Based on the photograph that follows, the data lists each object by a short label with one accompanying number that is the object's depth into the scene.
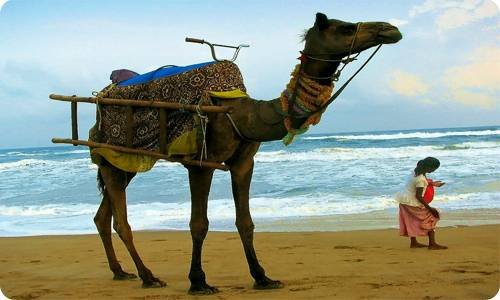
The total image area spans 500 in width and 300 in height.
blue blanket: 6.14
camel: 5.23
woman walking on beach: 8.61
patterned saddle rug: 6.00
